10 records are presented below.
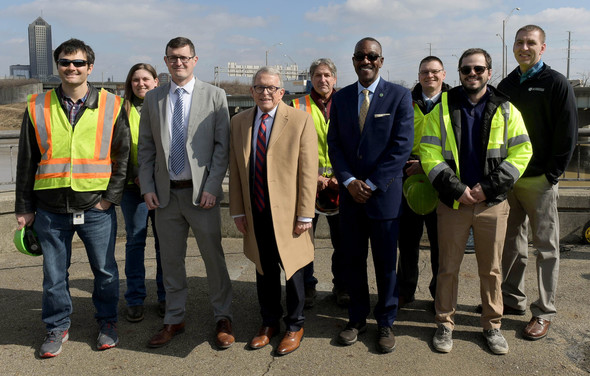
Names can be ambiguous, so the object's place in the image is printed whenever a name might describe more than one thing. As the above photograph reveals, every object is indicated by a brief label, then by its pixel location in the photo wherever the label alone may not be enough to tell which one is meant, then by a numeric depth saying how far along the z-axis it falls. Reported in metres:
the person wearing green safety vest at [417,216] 4.37
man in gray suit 3.84
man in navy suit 3.74
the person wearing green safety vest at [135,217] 4.35
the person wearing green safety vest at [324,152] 4.40
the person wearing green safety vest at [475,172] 3.63
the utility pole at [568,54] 71.96
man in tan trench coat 3.71
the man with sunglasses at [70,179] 3.69
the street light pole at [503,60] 48.76
